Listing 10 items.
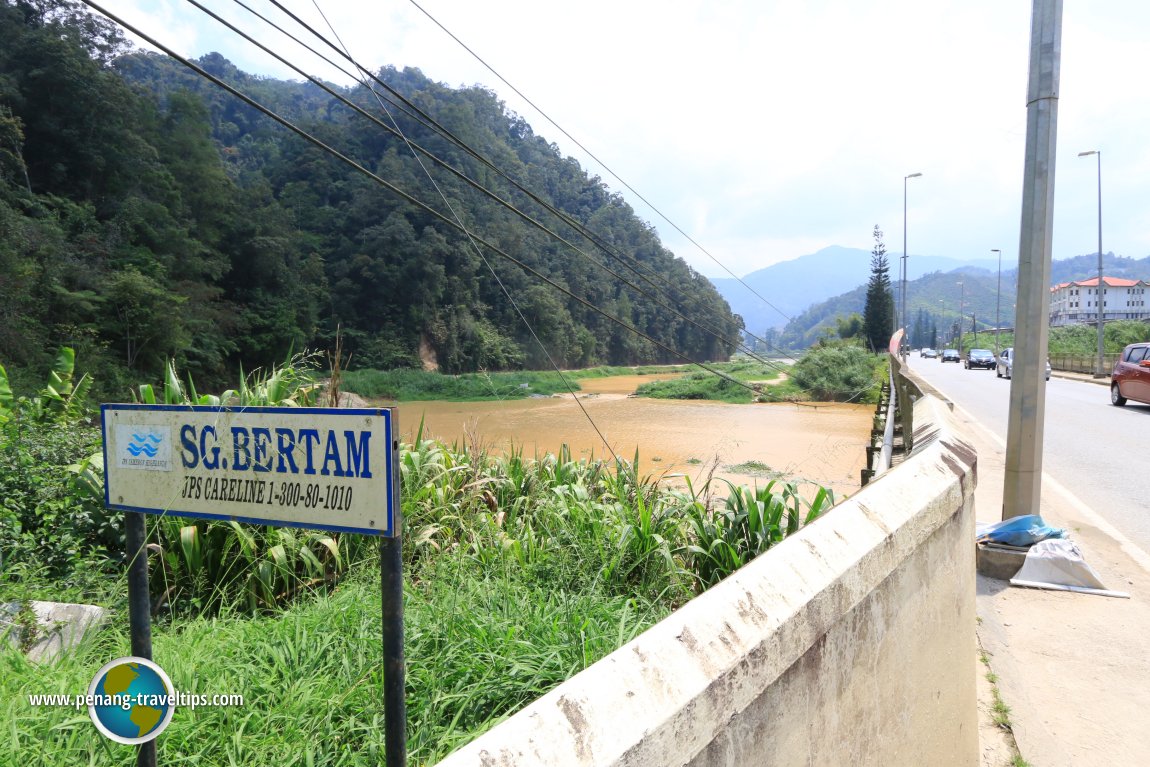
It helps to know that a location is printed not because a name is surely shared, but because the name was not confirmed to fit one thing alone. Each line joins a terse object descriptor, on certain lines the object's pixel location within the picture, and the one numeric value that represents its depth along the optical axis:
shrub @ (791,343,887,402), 32.41
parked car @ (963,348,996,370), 38.25
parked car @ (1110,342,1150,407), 13.75
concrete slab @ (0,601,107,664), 2.63
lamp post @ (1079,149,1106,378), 24.61
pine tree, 64.56
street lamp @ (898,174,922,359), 28.53
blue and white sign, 1.55
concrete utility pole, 4.60
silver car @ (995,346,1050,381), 28.36
